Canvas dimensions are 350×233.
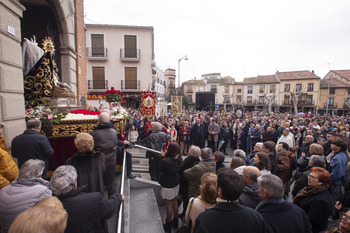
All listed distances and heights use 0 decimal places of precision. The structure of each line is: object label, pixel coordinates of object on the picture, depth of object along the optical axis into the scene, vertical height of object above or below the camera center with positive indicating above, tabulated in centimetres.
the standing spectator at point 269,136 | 829 -138
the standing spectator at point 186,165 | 359 -119
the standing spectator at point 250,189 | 250 -116
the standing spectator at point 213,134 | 930 -153
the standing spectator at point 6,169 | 246 -97
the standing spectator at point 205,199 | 218 -114
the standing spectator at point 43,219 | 119 -80
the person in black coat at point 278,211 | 195 -117
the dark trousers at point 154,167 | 530 -188
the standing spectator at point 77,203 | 176 -100
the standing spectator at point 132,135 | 849 -152
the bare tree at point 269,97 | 3856 +184
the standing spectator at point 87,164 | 243 -84
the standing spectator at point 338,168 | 391 -133
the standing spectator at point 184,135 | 893 -152
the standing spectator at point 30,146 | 292 -72
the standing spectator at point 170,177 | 360 -146
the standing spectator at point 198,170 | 333 -121
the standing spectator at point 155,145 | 525 -119
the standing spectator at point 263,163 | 328 -103
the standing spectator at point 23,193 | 174 -90
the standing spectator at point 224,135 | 977 -162
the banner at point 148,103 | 985 +0
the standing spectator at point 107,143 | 319 -72
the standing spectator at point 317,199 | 248 -130
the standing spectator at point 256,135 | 875 -142
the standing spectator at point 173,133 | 790 -128
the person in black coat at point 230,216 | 166 -103
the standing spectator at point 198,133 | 948 -150
